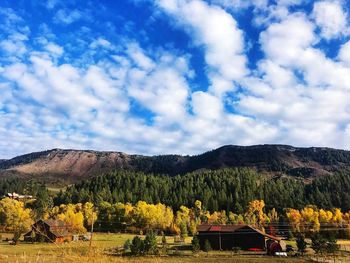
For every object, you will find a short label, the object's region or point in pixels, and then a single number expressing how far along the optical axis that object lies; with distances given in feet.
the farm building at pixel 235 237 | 284.41
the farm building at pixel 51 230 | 326.85
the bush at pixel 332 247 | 228.63
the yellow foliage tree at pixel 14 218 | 349.82
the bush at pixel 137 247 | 219.41
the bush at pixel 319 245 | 232.12
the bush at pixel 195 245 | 243.19
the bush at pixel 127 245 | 240.32
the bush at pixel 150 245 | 221.87
